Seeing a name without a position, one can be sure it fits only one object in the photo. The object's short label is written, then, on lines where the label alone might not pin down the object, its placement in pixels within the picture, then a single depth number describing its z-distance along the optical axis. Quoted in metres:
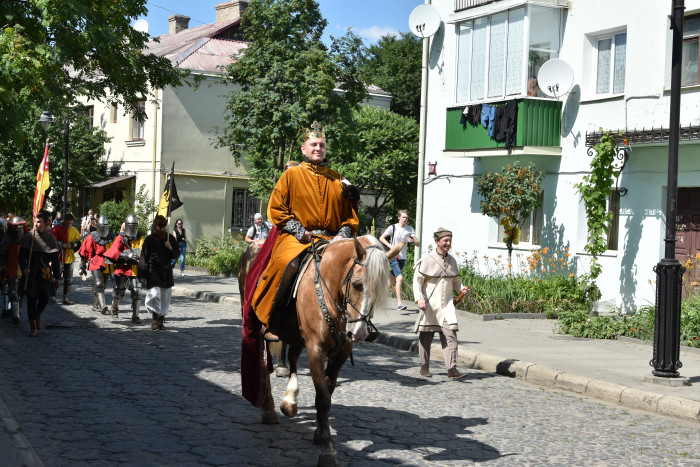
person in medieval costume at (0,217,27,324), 14.90
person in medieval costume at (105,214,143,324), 15.51
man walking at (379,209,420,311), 17.56
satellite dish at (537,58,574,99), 18.67
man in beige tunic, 10.58
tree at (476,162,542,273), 18.80
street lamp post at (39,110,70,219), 31.00
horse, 6.04
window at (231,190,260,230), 38.81
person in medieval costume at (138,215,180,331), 14.34
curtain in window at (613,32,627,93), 18.16
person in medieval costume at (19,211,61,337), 13.49
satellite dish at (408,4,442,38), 22.44
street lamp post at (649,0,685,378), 10.11
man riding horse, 7.06
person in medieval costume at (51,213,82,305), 18.28
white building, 16.78
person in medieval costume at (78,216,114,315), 16.25
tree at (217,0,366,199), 26.50
